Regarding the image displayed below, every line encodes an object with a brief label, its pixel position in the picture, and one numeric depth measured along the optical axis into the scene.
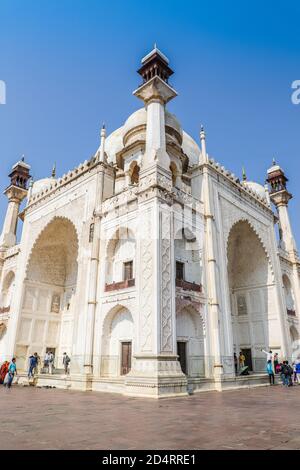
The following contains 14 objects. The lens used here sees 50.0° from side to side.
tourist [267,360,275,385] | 18.07
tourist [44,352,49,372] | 19.95
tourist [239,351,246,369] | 21.00
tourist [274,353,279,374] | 20.38
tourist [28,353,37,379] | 17.31
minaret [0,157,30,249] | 27.77
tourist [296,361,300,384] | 18.21
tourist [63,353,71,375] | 20.21
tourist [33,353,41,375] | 18.11
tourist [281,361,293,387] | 17.38
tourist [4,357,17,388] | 15.13
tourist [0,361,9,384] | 17.23
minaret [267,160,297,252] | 29.41
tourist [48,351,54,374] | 19.56
